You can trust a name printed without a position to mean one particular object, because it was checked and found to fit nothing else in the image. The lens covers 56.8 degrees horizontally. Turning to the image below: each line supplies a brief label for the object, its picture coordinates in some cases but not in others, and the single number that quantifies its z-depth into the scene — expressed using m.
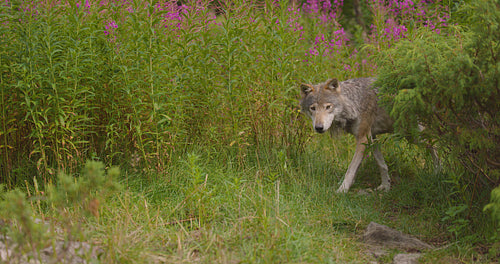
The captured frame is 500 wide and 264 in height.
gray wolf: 6.30
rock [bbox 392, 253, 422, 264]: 4.23
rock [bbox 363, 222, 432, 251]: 4.58
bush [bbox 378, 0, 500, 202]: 4.12
